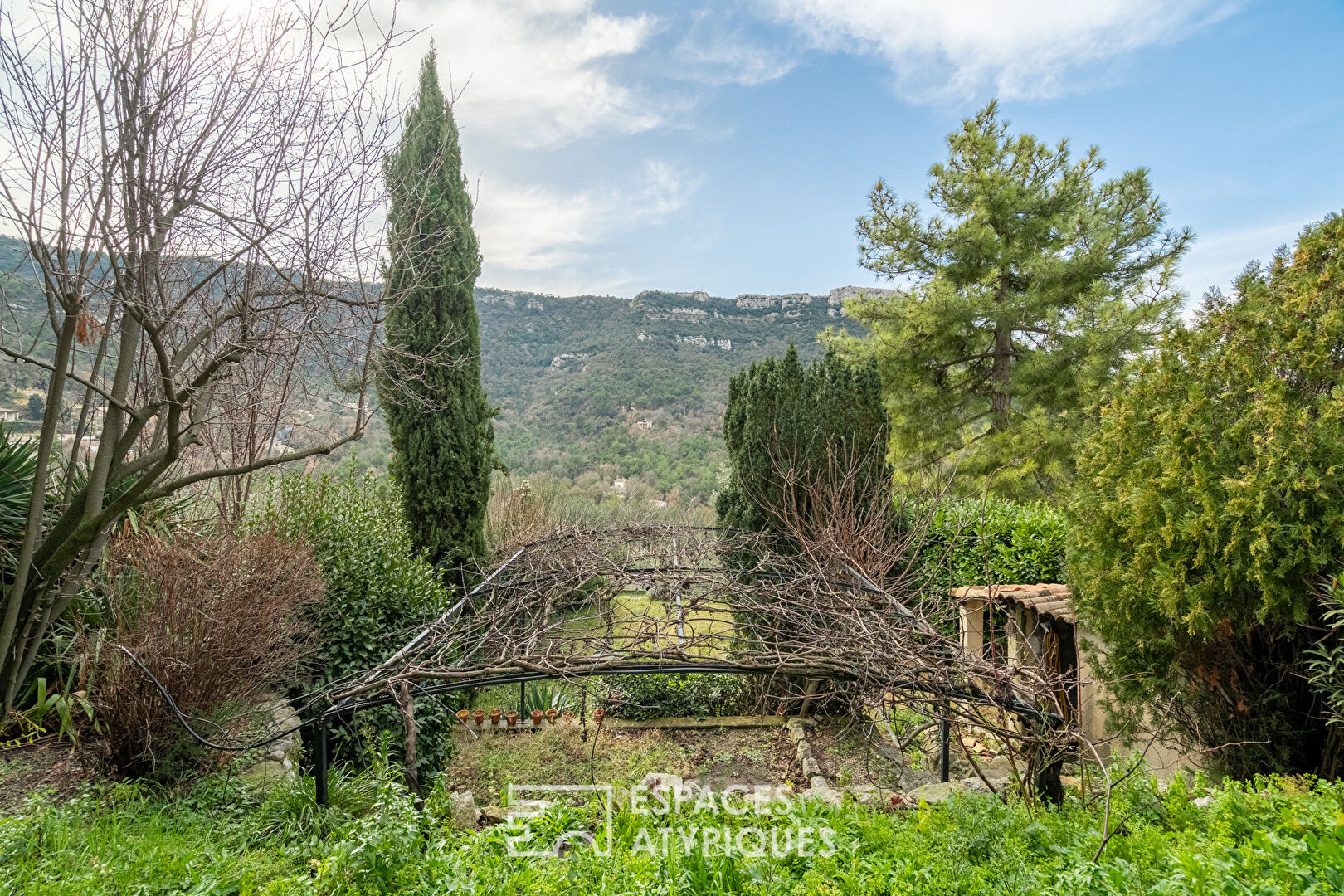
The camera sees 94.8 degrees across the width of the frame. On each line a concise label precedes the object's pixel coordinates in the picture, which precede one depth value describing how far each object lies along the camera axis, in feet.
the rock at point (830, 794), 13.08
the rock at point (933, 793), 12.44
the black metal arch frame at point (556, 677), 8.29
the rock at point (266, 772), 11.51
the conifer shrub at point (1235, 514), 9.64
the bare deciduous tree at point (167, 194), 9.37
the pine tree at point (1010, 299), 33.58
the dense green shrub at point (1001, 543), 19.30
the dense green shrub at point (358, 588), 14.69
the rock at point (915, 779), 16.42
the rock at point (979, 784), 13.51
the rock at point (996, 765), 16.34
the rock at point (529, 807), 10.07
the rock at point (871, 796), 12.50
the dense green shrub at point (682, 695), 21.44
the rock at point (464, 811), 12.57
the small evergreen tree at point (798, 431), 20.53
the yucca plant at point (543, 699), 22.94
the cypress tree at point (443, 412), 25.85
